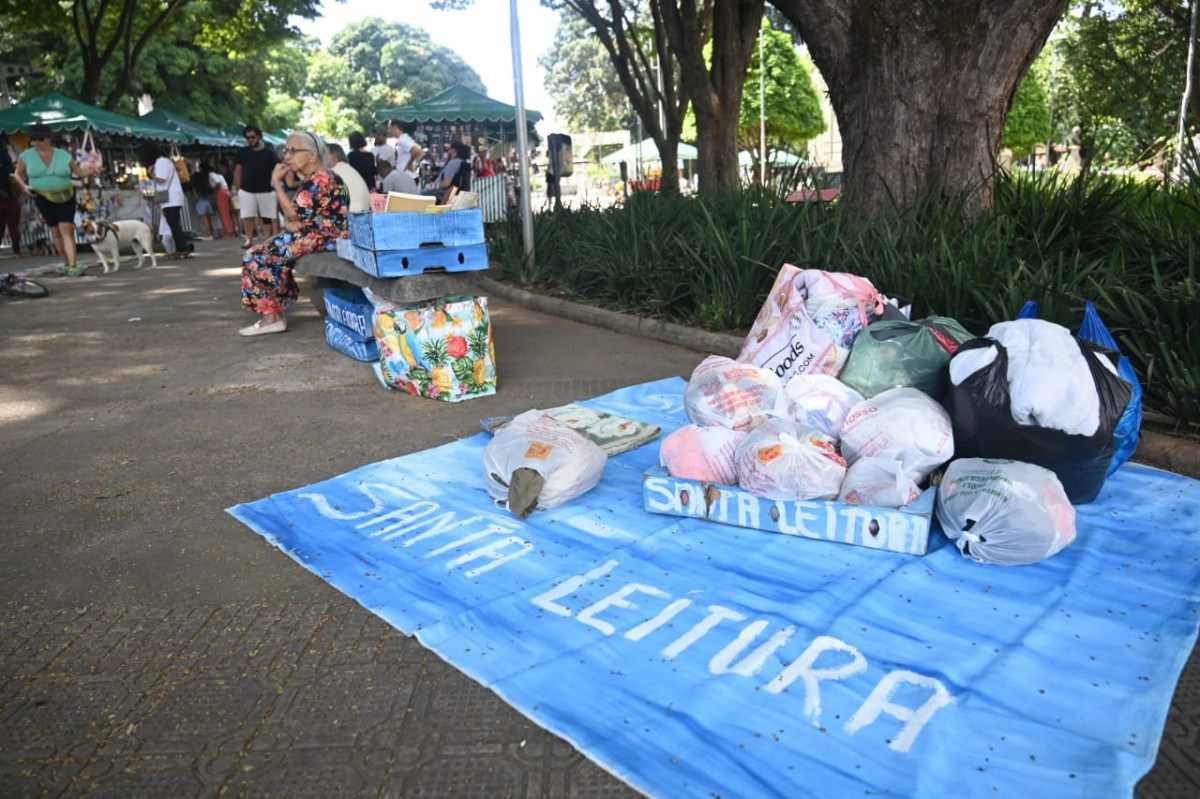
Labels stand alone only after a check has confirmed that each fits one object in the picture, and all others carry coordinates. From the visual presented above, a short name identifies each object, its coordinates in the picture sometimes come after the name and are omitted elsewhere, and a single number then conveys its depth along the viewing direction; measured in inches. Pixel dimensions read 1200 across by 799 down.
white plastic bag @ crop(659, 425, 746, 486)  133.2
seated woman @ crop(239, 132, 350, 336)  257.0
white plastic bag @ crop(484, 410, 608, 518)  134.0
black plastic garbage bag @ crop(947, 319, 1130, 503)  121.1
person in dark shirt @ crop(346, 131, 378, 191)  473.1
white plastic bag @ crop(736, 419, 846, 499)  123.1
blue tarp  79.0
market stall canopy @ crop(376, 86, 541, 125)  792.3
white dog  483.8
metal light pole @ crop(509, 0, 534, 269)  329.1
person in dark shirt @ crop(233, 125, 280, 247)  486.9
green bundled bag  144.1
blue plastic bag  132.3
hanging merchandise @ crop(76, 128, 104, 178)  548.8
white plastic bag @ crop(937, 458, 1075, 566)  110.6
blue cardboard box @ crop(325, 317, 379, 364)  239.0
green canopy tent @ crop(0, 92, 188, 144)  615.5
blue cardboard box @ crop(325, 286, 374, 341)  235.3
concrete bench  197.0
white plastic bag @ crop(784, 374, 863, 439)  139.6
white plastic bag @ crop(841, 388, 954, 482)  125.4
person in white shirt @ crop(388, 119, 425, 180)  547.5
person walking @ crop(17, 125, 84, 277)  434.0
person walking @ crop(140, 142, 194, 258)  548.4
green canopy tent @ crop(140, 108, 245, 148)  834.2
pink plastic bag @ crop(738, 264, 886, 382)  161.5
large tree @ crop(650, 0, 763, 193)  447.8
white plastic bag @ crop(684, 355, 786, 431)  143.1
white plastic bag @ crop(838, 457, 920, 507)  119.6
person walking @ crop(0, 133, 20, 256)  531.2
